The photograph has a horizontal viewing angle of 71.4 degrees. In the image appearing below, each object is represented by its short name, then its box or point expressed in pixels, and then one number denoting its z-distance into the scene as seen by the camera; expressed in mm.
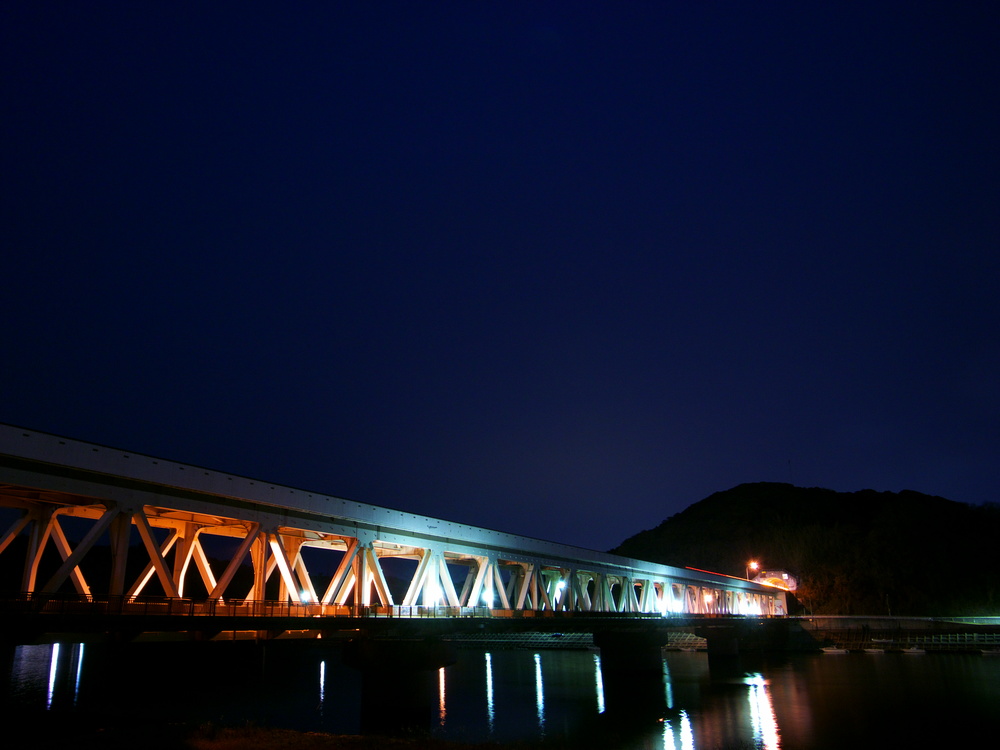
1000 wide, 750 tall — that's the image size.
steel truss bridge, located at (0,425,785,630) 25531
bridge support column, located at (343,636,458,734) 37344
